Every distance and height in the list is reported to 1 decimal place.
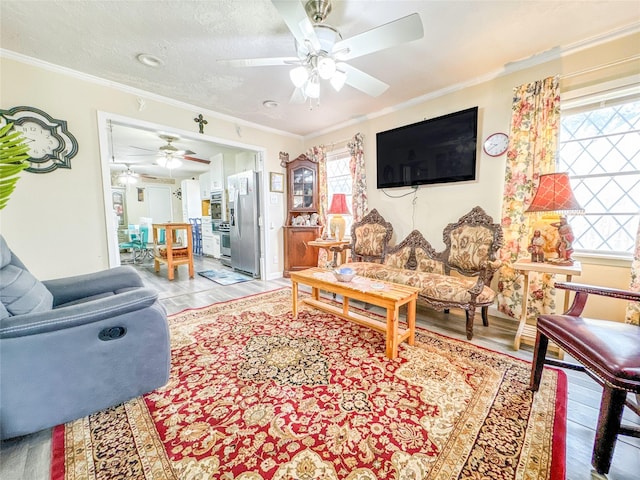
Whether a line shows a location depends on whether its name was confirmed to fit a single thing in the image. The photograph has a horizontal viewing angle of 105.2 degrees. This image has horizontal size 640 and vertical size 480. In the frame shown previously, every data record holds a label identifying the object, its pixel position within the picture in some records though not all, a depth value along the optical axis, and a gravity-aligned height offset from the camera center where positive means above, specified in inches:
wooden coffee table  72.5 -25.6
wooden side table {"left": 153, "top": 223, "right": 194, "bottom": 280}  165.3 -26.9
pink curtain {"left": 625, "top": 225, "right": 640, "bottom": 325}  73.9 -20.4
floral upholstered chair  131.6 -12.0
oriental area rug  42.0 -42.7
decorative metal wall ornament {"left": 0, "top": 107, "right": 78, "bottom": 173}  88.3 +29.9
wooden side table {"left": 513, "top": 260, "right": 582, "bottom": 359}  72.5 -19.7
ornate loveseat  88.2 -20.0
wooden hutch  170.6 +0.4
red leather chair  39.1 -24.7
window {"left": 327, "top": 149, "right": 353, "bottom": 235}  163.4 +27.9
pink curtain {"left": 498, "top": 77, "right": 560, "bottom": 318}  88.7 +17.1
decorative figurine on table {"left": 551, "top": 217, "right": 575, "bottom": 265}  78.1 -8.2
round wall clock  101.7 +30.9
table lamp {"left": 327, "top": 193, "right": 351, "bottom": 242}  144.9 +6.9
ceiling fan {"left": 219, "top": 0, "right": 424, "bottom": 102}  54.0 +43.0
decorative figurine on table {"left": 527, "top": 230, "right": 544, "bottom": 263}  82.4 -10.3
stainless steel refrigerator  168.7 -4.1
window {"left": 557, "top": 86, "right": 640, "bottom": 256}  81.9 +18.4
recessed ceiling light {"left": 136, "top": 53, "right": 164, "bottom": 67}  88.4 +57.7
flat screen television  109.2 +32.4
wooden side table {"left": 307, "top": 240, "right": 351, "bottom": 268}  142.0 -16.3
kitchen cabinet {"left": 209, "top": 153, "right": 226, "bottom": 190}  224.4 +42.3
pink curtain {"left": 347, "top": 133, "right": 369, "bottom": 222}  147.1 +23.2
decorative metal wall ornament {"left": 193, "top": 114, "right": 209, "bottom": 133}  131.6 +51.0
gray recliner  44.7 -27.8
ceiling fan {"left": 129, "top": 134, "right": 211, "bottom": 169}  177.4 +54.2
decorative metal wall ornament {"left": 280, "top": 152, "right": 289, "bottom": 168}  172.9 +40.5
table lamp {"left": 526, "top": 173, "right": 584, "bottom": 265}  74.4 +4.3
